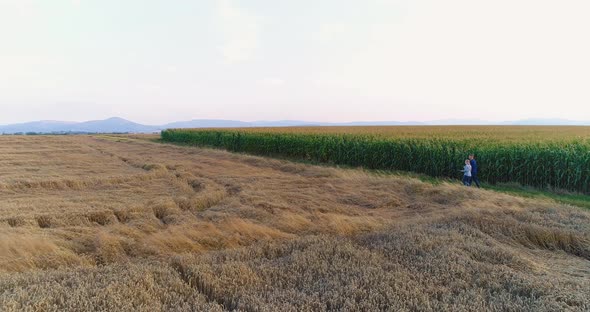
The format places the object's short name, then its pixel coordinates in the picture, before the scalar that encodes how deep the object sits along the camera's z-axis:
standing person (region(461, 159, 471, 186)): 13.31
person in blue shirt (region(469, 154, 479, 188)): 13.67
